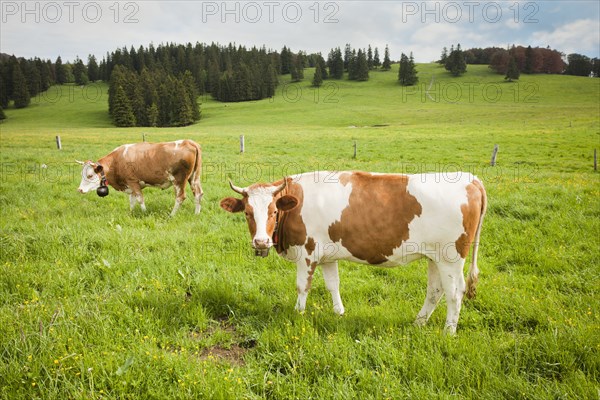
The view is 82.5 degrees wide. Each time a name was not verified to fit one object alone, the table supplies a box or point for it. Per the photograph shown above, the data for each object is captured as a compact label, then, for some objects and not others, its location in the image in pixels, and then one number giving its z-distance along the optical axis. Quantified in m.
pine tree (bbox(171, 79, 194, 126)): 65.94
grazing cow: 9.66
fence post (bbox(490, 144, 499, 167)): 19.08
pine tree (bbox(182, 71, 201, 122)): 69.50
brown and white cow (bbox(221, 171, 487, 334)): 4.13
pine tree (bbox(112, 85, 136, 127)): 64.50
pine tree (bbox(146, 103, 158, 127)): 66.62
